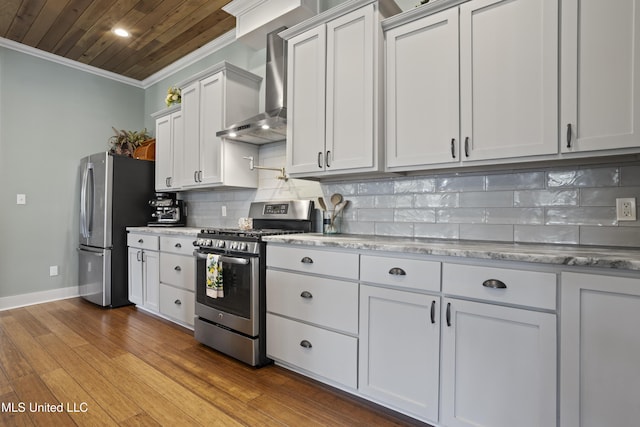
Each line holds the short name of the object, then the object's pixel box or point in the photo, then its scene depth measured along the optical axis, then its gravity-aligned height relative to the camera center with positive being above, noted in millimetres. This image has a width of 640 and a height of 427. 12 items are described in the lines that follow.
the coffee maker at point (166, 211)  4098 -16
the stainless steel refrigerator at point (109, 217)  3852 -83
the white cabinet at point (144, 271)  3545 -663
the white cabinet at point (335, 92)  2191 +825
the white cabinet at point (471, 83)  1655 +692
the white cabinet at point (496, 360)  1369 -646
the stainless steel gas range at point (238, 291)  2389 -595
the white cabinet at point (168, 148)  3863 +723
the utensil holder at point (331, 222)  2662 -98
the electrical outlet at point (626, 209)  1658 +7
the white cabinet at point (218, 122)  3289 +892
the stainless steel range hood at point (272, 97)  2871 +1005
